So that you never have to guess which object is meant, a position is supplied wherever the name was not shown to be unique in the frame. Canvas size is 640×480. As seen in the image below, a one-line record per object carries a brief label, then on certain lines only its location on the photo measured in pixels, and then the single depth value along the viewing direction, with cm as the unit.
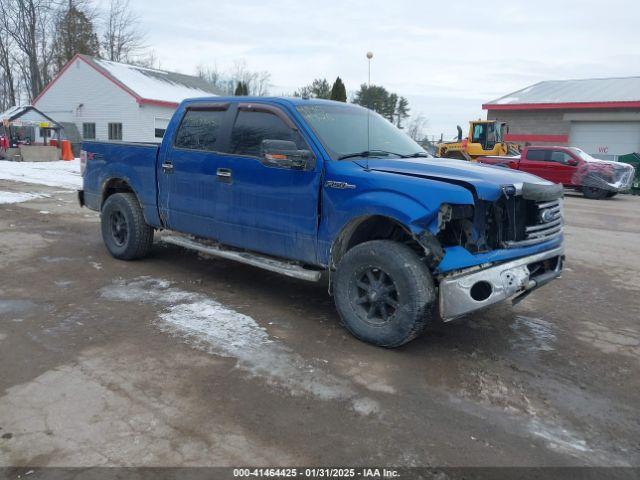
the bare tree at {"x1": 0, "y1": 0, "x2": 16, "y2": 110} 4270
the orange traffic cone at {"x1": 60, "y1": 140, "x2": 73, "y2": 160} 2489
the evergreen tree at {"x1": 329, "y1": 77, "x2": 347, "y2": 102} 2747
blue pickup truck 394
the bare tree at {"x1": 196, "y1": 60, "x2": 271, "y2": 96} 7039
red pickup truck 1769
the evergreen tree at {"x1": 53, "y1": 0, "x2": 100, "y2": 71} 4331
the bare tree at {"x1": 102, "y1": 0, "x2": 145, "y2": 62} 4759
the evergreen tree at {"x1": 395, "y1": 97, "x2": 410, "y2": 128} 7006
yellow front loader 2317
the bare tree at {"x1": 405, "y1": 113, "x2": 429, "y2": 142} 7485
